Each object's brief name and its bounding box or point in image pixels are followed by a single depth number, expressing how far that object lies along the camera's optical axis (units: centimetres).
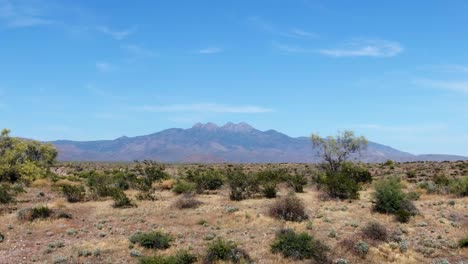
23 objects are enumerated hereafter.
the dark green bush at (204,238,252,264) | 1820
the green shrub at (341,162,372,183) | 4209
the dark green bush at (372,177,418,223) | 2553
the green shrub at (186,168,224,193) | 3882
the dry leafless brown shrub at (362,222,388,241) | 2067
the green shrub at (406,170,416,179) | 5428
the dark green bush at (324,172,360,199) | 3188
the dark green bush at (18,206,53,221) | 2514
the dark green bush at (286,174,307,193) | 3728
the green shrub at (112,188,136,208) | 2972
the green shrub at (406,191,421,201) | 3126
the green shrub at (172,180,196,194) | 3608
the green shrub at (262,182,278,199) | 3319
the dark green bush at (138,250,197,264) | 1733
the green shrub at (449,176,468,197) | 3234
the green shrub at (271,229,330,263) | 1878
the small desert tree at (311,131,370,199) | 4856
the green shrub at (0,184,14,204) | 3022
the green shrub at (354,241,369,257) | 1912
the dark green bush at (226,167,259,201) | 3262
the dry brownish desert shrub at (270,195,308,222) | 2467
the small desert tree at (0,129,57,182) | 3356
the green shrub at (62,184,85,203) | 3197
